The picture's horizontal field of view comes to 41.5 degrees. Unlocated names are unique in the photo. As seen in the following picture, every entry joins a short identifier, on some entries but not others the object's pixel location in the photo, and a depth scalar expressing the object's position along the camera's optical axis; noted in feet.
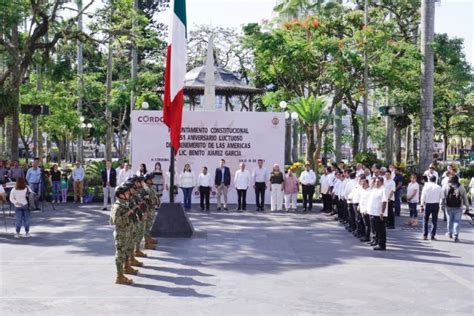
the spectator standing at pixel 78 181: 72.23
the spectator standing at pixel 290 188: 66.69
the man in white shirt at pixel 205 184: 66.54
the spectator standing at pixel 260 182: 67.67
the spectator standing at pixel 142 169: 62.75
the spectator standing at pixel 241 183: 66.74
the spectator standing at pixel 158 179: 60.85
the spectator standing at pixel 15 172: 65.92
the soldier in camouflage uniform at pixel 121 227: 31.83
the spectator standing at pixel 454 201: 47.06
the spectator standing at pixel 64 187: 72.74
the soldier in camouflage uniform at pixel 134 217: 33.76
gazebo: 88.48
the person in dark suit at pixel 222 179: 67.41
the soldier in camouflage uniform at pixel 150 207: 41.60
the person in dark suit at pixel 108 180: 65.62
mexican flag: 48.60
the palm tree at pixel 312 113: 86.43
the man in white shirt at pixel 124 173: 64.80
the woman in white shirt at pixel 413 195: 55.07
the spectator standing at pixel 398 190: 58.90
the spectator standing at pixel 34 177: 64.59
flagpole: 48.42
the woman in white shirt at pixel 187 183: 65.77
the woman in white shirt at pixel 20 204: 47.03
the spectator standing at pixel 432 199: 47.55
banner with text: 72.28
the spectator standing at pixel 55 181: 71.31
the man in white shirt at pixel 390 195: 52.39
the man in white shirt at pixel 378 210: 42.47
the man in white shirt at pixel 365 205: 44.32
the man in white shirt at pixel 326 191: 64.34
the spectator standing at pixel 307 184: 66.54
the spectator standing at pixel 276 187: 66.03
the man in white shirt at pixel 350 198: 50.16
